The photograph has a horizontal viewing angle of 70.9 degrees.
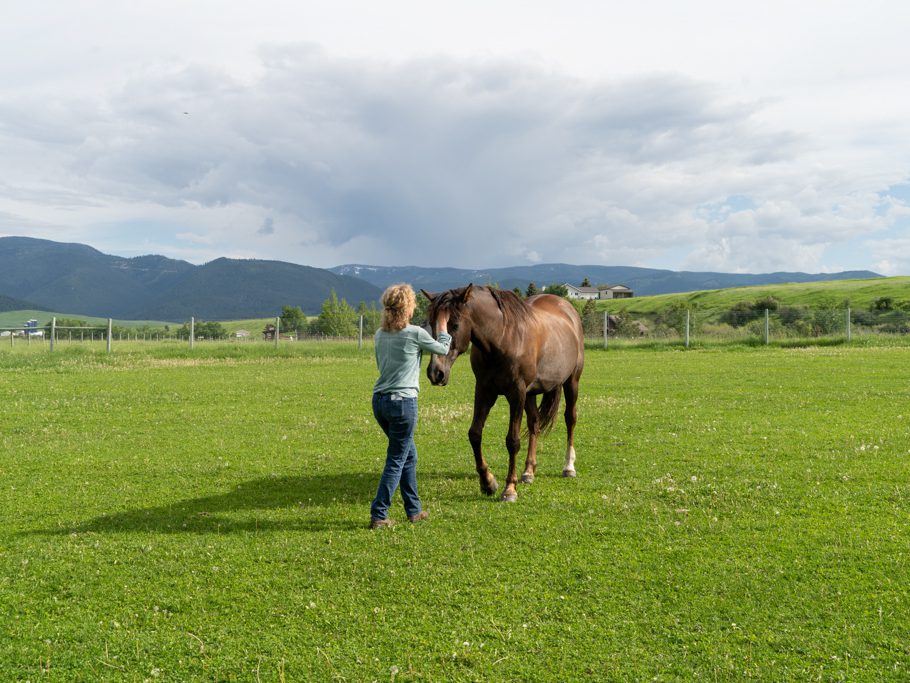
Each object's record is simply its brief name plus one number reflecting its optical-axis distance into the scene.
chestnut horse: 7.66
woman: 7.05
